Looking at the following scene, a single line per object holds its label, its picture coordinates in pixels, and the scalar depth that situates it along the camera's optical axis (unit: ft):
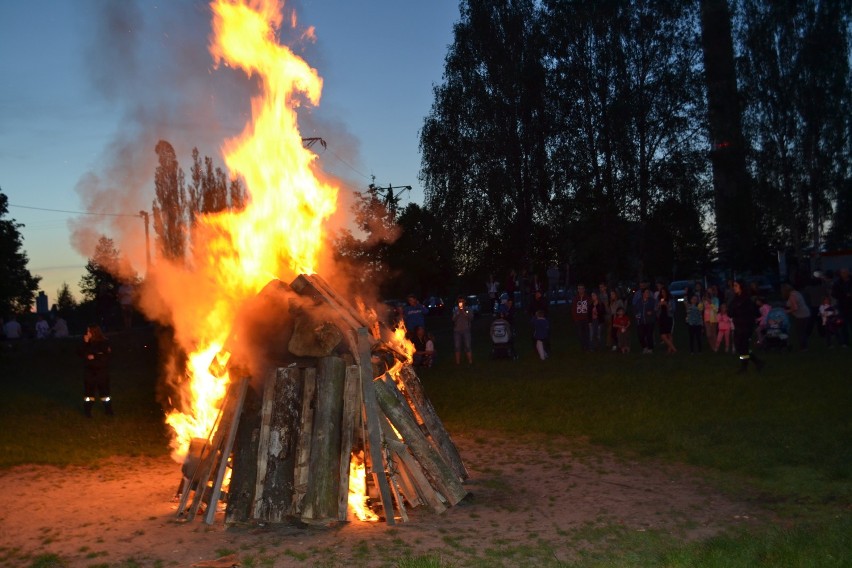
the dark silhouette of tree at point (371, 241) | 114.11
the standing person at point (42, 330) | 123.34
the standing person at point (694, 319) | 72.79
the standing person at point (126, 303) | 113.09
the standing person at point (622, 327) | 77.56
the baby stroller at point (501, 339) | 79.71
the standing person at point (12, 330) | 116.06
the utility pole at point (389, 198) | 113.82
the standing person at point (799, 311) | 67.87
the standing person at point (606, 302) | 83.05
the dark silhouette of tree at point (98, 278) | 115.14
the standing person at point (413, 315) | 79.36
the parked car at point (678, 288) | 144.87
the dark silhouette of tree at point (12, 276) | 100.96
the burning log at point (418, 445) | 28.22
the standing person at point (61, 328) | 124.63
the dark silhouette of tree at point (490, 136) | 120.57
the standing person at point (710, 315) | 74.49
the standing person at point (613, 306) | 78.12
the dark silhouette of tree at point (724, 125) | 115.34
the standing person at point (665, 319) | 75.77
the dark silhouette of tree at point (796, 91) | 122.42
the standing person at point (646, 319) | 75.15
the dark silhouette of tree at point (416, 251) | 130.52
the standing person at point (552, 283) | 158.40
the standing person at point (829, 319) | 68.95
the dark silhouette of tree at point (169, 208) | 69.18
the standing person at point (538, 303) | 77.71
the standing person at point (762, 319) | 71.77
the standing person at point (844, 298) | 66.44
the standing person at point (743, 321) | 56.65
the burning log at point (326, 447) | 26.12
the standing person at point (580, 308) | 79.40
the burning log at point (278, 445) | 26.78
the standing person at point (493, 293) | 139.98
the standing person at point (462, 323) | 78.02
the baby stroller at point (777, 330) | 70.18
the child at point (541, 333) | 77.10
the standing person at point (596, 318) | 80.02
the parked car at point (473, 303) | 153.46
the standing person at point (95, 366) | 54.70
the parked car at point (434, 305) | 154.20
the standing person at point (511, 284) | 103.09
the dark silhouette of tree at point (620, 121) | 112.98
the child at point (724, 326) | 72.02
